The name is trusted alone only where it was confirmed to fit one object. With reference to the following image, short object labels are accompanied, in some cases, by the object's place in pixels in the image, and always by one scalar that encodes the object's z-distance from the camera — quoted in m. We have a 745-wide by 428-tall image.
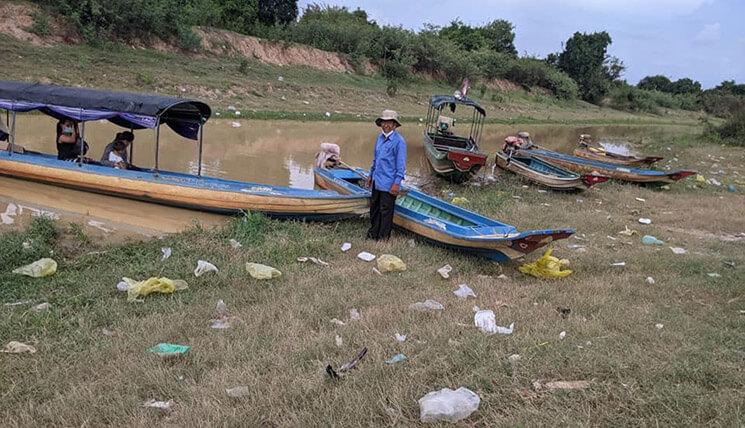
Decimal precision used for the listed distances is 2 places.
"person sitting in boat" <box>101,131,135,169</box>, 8.32
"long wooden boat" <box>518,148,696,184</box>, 12.58
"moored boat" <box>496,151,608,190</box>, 10.99
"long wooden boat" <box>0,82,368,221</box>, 7.14
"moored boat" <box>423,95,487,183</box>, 11.18
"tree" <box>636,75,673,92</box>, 81.44
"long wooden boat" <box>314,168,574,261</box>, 5.50
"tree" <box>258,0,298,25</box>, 36.62
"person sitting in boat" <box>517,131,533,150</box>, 15.07
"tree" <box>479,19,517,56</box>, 60.00
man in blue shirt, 6.49
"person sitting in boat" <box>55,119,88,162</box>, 8.76
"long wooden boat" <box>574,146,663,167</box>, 14.83
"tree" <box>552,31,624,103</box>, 58.84
